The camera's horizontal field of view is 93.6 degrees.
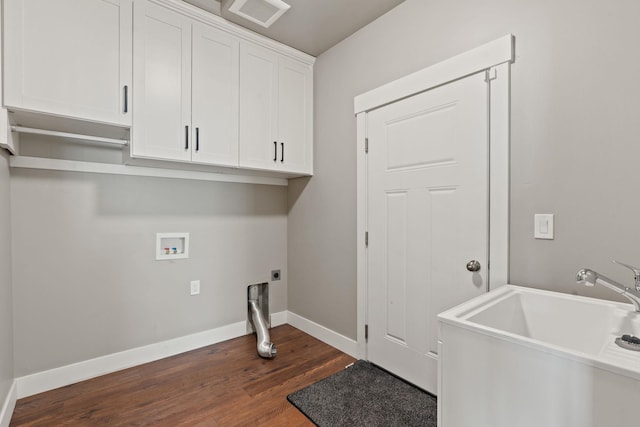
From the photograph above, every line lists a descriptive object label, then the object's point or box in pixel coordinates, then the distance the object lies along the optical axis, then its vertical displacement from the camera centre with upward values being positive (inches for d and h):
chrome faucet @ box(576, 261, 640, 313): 41.3 -9.7
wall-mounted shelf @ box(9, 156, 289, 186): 76.1 +11.7
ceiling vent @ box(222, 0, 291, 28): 81.5 +56.5
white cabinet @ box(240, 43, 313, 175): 96.5 +33.9
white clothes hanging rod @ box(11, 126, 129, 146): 71.3 +19.0
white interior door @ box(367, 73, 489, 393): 68.2 -1.5
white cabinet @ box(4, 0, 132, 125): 61.4 +33.9
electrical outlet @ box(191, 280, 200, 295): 102.9 -26.6
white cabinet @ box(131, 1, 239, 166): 77.6 +33.9
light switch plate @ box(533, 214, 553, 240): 58.0 -2.8
